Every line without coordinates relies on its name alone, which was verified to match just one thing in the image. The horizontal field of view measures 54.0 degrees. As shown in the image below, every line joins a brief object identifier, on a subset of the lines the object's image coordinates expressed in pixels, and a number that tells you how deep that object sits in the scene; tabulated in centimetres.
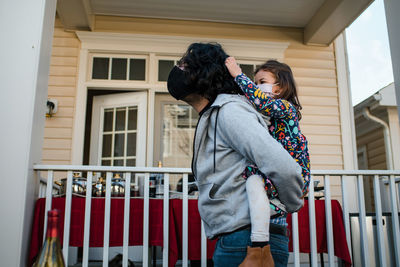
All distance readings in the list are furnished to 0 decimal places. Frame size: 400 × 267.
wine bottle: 72
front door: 527
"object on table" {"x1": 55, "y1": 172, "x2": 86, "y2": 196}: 311
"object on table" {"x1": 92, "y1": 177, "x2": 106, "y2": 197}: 321
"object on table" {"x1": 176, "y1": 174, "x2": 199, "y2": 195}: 338
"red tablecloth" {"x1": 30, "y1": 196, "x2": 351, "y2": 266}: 281
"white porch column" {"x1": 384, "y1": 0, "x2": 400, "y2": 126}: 287
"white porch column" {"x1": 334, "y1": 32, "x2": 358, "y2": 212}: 523
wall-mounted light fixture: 504
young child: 110
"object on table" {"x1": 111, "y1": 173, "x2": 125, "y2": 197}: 324
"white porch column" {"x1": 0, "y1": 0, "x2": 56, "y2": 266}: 246
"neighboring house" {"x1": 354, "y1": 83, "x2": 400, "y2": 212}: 812
